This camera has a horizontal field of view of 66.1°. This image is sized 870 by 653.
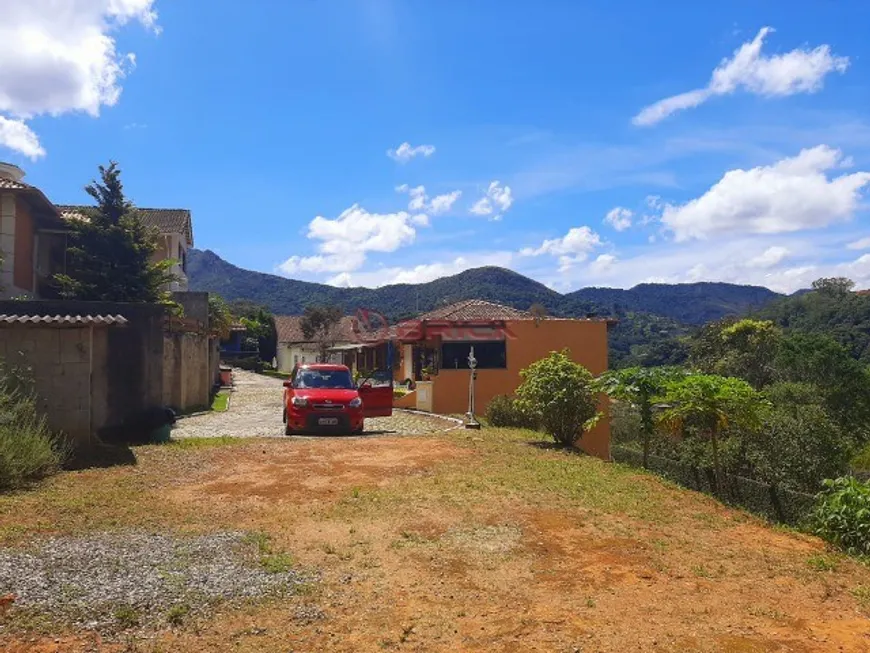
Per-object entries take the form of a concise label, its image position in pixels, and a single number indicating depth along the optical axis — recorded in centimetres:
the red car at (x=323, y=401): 1589
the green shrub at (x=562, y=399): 1435
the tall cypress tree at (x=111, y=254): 2175
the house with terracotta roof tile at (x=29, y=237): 1997
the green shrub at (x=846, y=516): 774
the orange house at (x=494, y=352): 2534
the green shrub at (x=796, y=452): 1584
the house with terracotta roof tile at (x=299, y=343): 5180
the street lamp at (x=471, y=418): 1761
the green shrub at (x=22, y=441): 902
